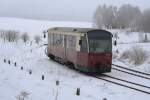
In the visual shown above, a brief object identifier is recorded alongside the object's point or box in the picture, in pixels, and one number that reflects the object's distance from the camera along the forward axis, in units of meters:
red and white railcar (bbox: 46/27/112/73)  20.25
